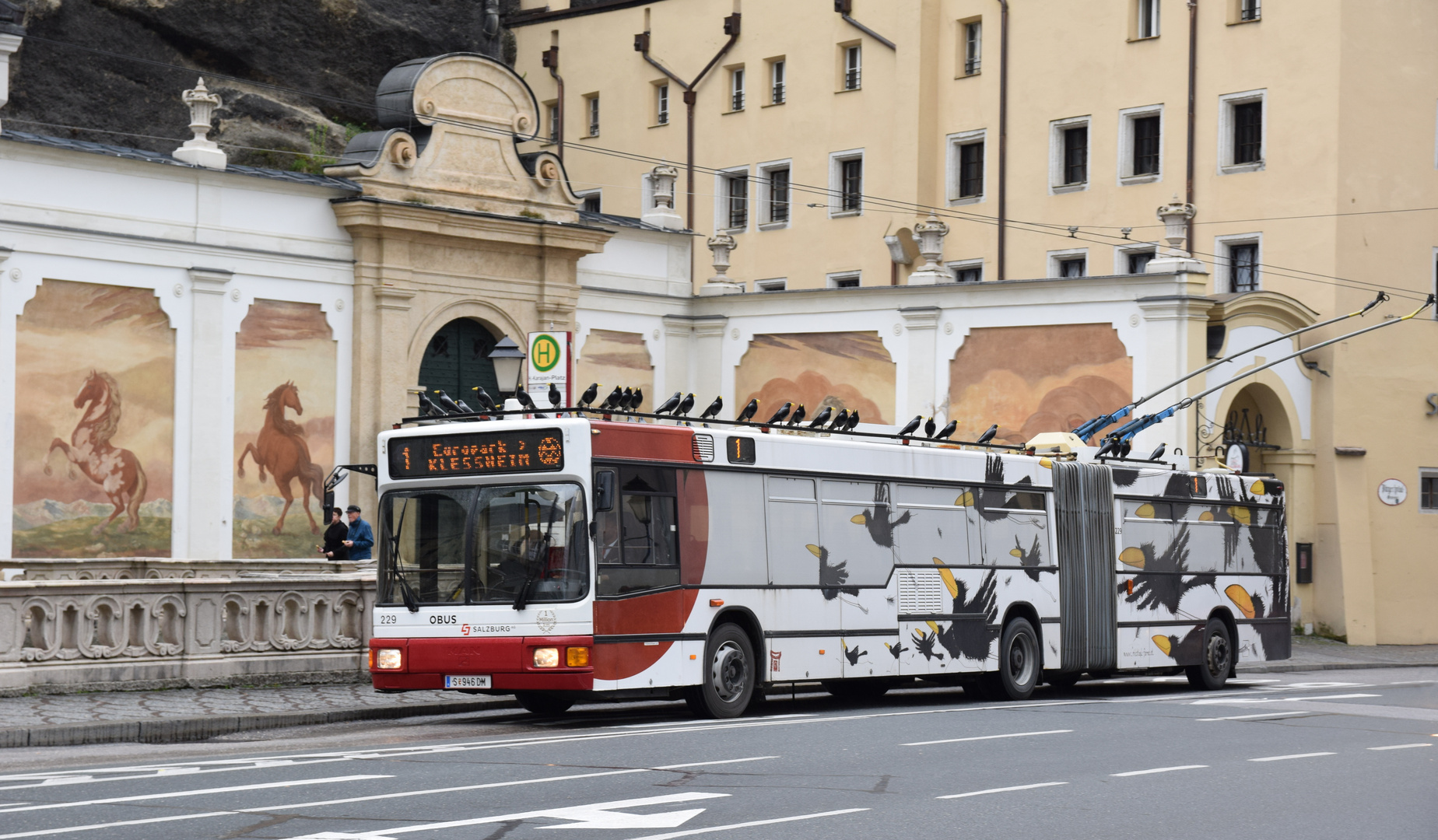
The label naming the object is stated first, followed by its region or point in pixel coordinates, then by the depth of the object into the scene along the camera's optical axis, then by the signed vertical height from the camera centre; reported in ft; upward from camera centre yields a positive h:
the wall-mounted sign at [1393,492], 130.82 +3.40
